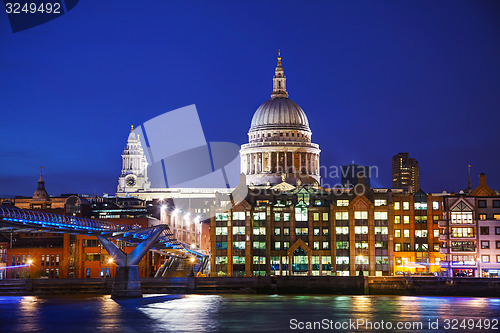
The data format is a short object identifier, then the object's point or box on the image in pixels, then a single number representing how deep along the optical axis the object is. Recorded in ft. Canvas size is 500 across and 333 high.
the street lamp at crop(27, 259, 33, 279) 434.22
